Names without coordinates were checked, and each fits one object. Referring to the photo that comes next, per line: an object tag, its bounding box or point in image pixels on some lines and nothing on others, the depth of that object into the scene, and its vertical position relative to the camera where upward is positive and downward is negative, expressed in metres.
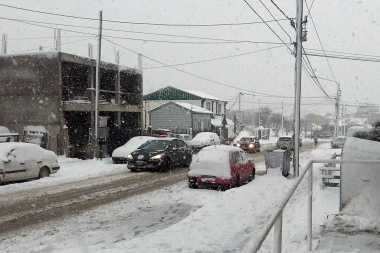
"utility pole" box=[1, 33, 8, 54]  30.64 +5.45
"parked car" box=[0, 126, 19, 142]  21.04 -0.77
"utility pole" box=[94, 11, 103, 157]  24.70 +2.08
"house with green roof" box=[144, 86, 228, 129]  59.69 +3.67
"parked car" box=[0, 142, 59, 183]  14.98 -1.48
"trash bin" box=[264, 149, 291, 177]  18.67 -1.57
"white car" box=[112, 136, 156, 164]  23.64 -1.56
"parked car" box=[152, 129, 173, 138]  38.81 -0.89
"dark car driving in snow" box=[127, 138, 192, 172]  19.56 -1.51
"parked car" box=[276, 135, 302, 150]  43.09 -1.67
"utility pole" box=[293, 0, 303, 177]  17.67 +2.34
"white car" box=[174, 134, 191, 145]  37.41 -1.17
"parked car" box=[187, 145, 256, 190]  14.54 -1.56
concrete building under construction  26.06 +1.44
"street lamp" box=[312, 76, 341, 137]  46.56 +2.98
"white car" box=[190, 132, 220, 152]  38.00 -1.52
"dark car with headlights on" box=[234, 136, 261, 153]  38.28 -1.78
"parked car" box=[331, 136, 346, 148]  45.29 -1.78
